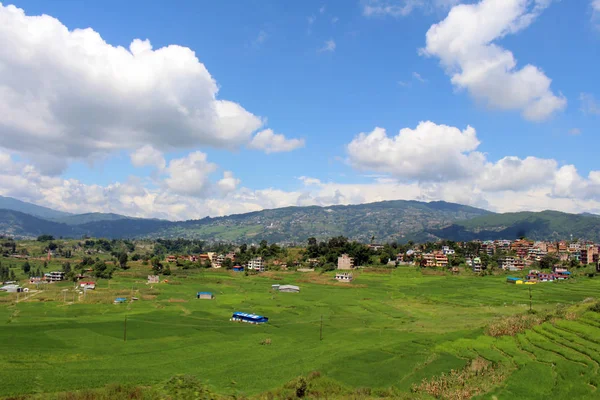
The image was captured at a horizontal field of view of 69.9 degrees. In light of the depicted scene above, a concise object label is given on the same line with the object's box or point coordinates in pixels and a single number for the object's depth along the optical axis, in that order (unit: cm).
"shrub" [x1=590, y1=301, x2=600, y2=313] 5180
